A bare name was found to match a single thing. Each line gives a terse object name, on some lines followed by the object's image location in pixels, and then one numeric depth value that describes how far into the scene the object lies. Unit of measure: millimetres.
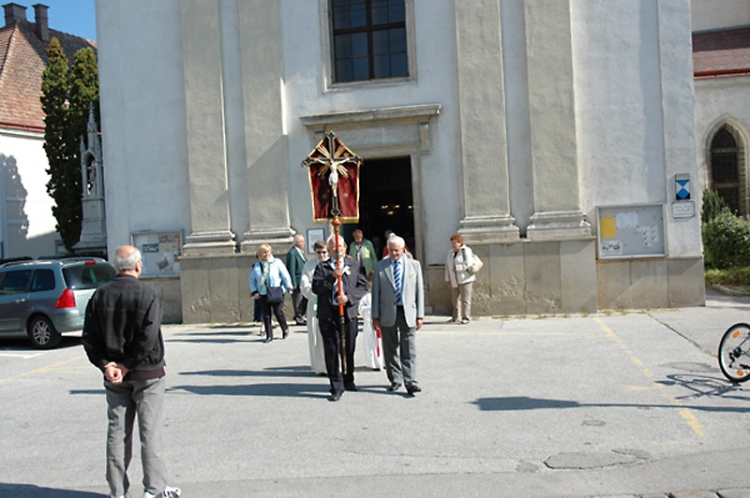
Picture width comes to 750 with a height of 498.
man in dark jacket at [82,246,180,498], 5379
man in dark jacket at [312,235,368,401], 8773
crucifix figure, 9992
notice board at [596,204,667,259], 15391
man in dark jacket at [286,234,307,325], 15094
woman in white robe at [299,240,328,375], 10039
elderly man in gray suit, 8766
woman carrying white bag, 15078
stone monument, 25562
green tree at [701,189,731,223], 23984
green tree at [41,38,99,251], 28984
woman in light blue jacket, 13477
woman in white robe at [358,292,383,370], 10359
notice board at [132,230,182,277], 17719
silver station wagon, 14391
